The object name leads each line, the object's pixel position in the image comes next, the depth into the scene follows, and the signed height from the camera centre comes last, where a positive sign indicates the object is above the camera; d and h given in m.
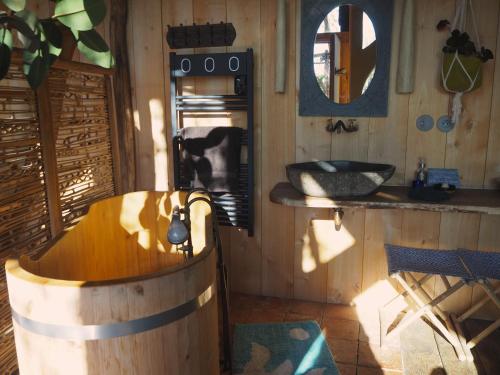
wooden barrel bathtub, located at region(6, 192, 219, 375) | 1.37 -0.67
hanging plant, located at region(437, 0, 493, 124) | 2.31 +0.26
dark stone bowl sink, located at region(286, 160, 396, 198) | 2.29 -0.39
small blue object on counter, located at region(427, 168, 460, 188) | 2.53 -0.40
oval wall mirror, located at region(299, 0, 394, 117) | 2.53 +0.29
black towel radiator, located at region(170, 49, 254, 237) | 2.71 +0.02
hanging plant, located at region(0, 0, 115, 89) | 1.61 +0.31
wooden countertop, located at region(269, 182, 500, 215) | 2.20 -0.48
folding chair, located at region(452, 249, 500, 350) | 2.19 -0.83
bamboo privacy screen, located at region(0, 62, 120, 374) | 1.93 -0.23
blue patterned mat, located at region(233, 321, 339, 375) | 2.30 -1.33
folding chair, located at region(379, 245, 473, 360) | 2.25 -0.83
